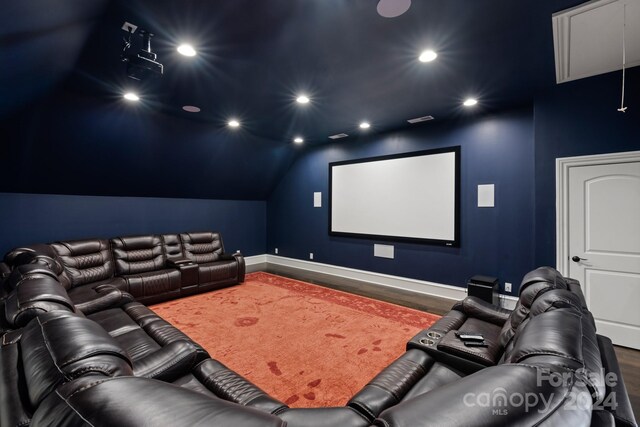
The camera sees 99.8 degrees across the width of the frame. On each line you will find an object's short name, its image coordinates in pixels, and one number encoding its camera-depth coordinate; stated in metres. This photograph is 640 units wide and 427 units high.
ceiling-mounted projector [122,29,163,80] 2.12
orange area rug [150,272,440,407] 2.20
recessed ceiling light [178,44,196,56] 2.29
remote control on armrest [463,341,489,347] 1.71
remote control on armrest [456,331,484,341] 1.76
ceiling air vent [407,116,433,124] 4.11
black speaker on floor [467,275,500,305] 3.42
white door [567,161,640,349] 2.73
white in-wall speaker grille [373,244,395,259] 4.86
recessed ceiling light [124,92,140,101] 3.28
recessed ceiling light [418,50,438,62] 2.39
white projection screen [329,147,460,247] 4.23
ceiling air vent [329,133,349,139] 5.11
